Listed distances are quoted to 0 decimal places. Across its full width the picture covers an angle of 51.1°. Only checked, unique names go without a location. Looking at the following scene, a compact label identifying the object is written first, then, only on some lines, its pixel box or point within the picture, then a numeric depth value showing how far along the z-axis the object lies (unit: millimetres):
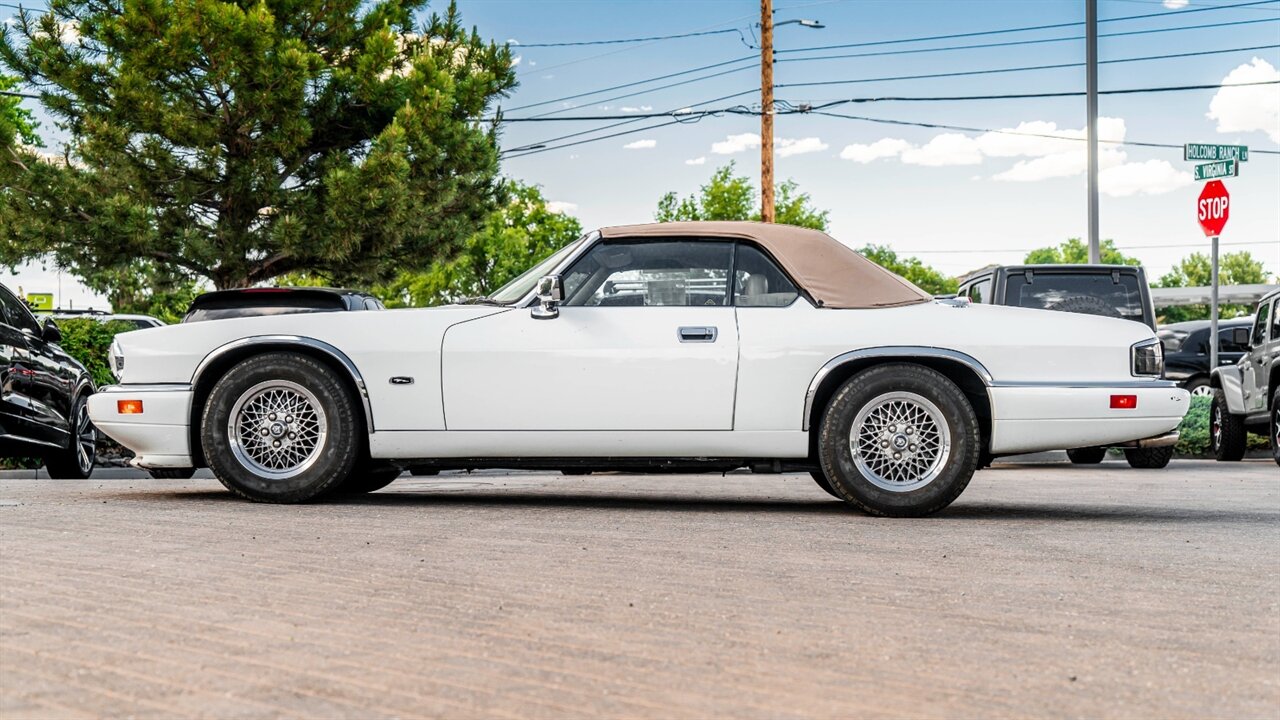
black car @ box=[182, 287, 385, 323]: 11305
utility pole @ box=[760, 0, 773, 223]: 27469
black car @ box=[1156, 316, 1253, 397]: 19953
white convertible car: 7125
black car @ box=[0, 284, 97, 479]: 10359
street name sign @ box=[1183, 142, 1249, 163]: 17375
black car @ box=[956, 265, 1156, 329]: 12445
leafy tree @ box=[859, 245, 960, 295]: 123812
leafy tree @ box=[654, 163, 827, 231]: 59156
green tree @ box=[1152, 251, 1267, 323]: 140125
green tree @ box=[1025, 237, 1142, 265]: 142875
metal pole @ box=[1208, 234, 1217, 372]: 17281
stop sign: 17250
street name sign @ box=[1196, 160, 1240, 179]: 17219
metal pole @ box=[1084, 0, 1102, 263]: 19797
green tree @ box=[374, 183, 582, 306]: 74375
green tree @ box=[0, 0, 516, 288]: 19953
